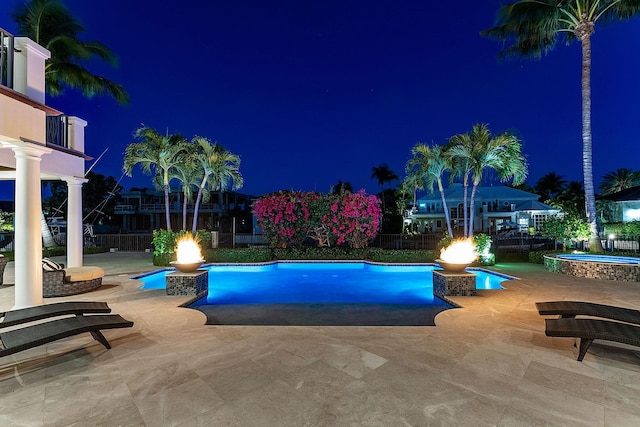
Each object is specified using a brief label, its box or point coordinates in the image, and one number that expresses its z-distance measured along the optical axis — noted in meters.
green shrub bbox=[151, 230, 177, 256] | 14.49
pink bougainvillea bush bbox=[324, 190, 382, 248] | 15.89
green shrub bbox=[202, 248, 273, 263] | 15.28
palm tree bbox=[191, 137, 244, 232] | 16.09
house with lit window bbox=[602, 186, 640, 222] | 24.38
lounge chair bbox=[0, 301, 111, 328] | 4.41
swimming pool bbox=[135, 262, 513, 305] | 9.18
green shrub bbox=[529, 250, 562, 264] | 14.19
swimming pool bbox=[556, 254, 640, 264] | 11.26
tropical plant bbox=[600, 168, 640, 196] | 42.41
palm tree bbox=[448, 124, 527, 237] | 13.82
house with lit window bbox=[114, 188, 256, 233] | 38.47
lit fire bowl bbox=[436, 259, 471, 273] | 7.98
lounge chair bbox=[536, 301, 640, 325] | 4.37
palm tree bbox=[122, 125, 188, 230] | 15.17
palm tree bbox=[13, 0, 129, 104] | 14.41
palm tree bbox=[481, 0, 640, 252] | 13.51
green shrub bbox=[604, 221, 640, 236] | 17.69
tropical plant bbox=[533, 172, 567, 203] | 56.31
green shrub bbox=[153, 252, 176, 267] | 14.19
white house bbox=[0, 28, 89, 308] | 5.72
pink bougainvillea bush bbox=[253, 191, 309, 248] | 16.03
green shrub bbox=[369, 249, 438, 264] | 15.09
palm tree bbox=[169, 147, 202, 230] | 15.91
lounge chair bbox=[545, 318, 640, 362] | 3.76
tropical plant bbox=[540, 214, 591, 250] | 13.65
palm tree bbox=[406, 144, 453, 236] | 15.20
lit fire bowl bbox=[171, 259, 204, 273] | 7.98
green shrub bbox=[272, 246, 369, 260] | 15.93
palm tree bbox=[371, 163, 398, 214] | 51.16
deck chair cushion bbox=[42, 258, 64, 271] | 8.05
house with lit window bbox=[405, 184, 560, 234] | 31.27
